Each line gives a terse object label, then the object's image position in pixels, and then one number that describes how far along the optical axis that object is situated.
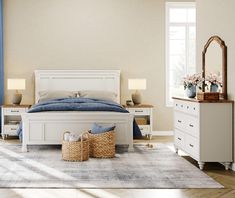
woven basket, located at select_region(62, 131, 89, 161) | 5.37
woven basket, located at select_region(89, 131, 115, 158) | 5.65
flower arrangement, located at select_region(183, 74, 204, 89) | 5.51
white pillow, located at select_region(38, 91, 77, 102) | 7.53
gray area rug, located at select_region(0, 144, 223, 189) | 4.19
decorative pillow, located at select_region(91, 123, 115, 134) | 5.73
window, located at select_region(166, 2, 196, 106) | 8.32
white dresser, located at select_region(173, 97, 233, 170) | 4.93
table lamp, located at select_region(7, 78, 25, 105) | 7.68
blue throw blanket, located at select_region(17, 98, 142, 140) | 6.29
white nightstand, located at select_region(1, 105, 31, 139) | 7.61
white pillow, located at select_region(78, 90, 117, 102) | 7.60
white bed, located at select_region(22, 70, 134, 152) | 6.12
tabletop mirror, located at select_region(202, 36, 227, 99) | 5.13
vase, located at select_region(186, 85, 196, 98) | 5.61
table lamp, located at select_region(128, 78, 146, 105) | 7.79
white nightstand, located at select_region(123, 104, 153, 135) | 7.75
